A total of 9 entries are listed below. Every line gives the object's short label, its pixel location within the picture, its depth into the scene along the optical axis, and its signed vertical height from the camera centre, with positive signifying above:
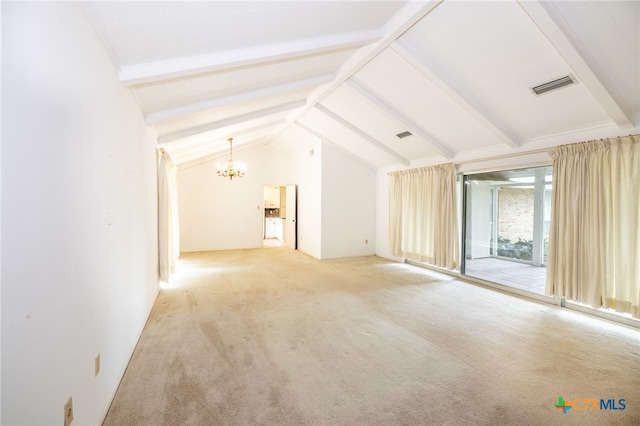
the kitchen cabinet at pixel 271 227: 10.71 -0.84
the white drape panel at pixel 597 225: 2.94 -0.22
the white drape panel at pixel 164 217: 4.24 -0.18
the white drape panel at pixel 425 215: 5.06 -0.19
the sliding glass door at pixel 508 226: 4.32 -0.36
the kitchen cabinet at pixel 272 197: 11.35 +0.36
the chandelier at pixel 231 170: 6.48 +0.93
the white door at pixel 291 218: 8.27 -0.37
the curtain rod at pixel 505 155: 3.77 +0.76
